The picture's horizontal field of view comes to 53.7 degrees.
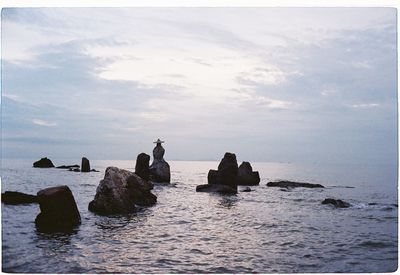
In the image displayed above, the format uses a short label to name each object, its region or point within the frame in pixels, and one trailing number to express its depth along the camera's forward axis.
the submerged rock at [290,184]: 56.44
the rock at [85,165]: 87.56
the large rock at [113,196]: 24.54
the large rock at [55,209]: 19.16
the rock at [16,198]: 27.49
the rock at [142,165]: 53.28
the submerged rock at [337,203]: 32.62
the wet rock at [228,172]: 50.03
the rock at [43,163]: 104.56
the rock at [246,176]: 59.44
